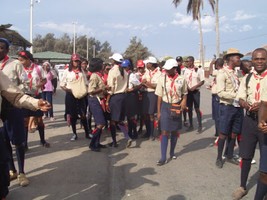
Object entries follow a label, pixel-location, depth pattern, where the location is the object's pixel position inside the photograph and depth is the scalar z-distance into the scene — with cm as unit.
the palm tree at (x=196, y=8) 2861
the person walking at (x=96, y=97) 662
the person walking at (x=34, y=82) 655
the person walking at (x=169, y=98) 591
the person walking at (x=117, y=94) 695
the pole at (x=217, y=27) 2570
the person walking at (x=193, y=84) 867
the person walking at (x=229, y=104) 564
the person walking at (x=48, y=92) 1052
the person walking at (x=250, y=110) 407
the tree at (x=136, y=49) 5750
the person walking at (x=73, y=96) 753
